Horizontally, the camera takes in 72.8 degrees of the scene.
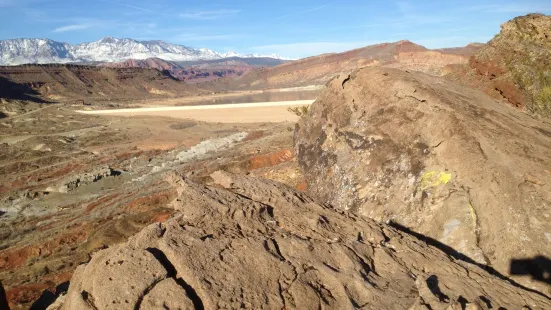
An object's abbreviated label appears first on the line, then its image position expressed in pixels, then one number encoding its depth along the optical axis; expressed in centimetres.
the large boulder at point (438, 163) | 503
